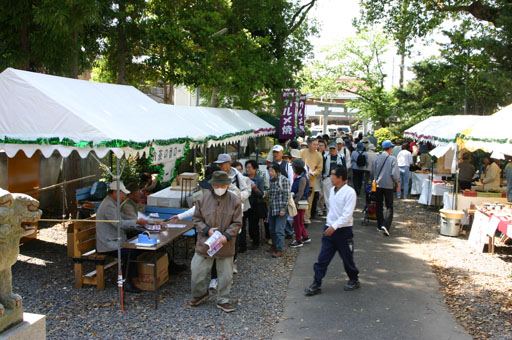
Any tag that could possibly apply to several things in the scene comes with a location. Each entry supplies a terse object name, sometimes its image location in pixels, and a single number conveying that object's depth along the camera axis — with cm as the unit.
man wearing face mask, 547
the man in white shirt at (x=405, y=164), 1455
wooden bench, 621
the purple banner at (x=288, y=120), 1770
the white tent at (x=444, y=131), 1131
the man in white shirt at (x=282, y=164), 848
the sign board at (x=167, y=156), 738
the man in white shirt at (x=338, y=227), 593
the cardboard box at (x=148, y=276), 612
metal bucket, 973
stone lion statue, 331
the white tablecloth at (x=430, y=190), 1238
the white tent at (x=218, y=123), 1006
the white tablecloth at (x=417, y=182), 1419
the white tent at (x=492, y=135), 781
